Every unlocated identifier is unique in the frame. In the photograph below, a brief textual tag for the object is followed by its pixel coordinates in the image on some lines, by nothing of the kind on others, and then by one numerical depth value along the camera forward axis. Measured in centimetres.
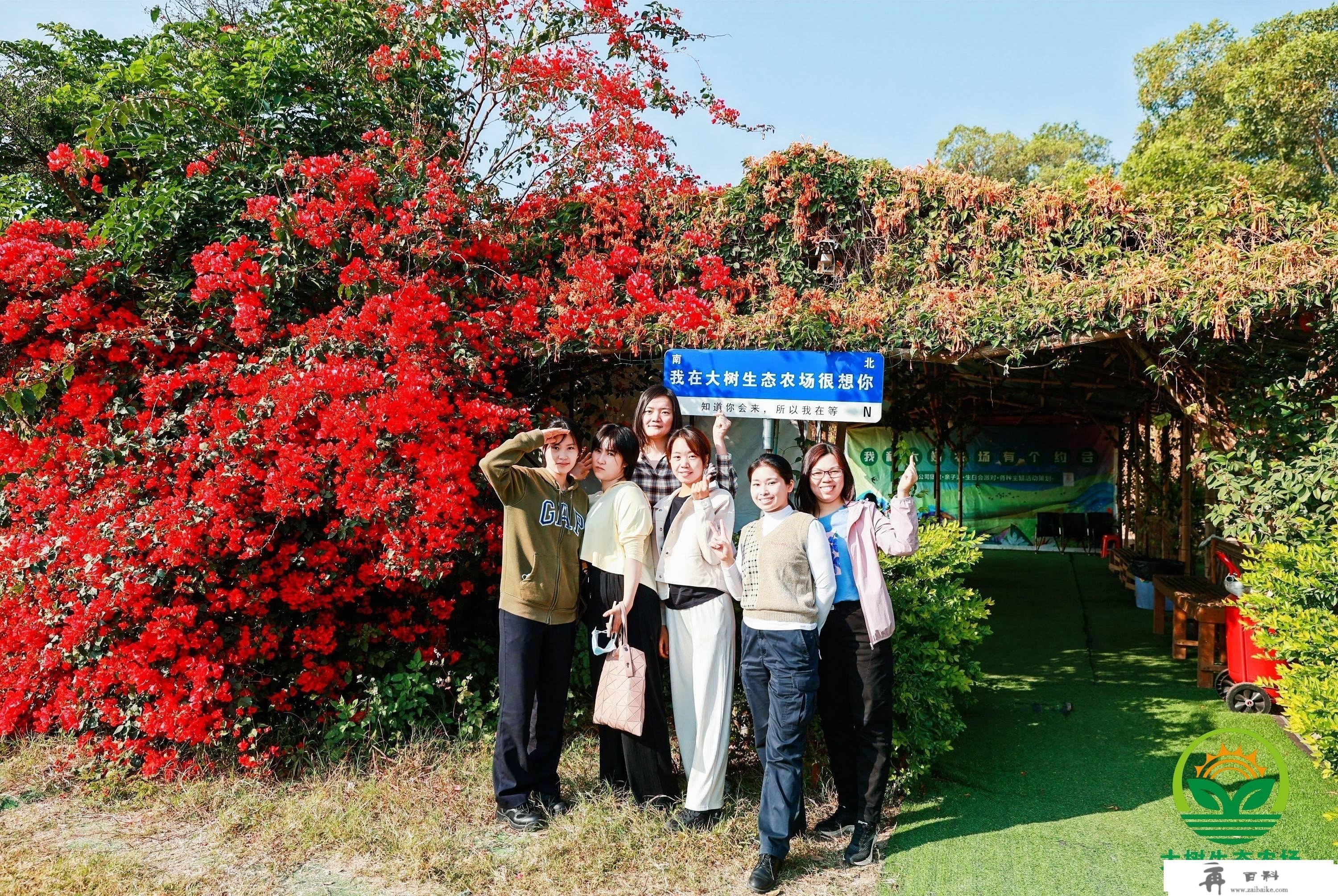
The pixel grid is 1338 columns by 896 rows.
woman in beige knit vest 317
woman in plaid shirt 381
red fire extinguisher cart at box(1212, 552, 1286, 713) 480
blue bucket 816
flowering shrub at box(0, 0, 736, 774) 418
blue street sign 470
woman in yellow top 354
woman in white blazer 345
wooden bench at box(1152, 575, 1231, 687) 538
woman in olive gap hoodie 359
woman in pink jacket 332
